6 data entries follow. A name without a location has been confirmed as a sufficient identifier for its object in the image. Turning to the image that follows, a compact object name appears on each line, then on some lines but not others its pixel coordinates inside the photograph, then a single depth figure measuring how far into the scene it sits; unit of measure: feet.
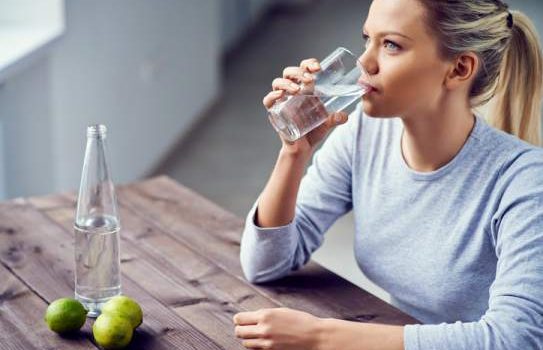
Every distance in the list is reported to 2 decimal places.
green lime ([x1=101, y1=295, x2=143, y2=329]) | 5.20
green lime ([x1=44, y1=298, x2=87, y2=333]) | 5.20
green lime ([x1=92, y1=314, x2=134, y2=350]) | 5.08
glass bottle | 5.52
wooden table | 5.31
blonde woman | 5.09
